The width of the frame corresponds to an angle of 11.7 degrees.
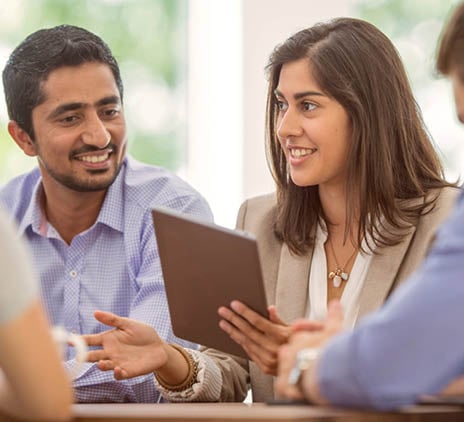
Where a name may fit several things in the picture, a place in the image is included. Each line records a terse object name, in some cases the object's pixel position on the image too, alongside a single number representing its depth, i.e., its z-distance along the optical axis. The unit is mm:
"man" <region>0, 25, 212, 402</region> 3031
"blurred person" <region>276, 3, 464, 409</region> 2258
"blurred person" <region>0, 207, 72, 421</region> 2269
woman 2862
